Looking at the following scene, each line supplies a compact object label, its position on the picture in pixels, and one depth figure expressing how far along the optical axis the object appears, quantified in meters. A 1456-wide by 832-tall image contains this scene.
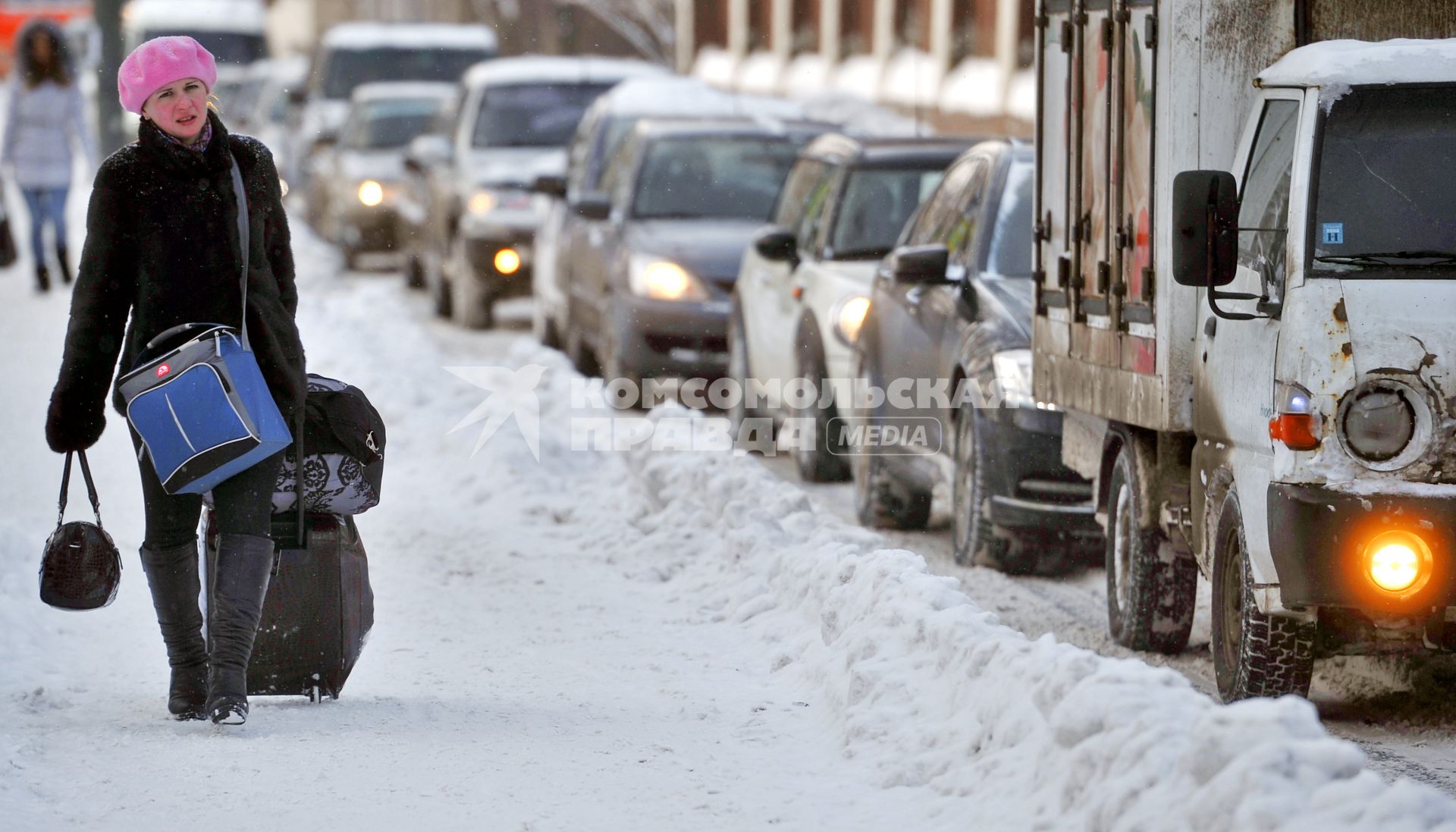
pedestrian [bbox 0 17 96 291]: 34.87
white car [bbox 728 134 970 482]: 22.97
